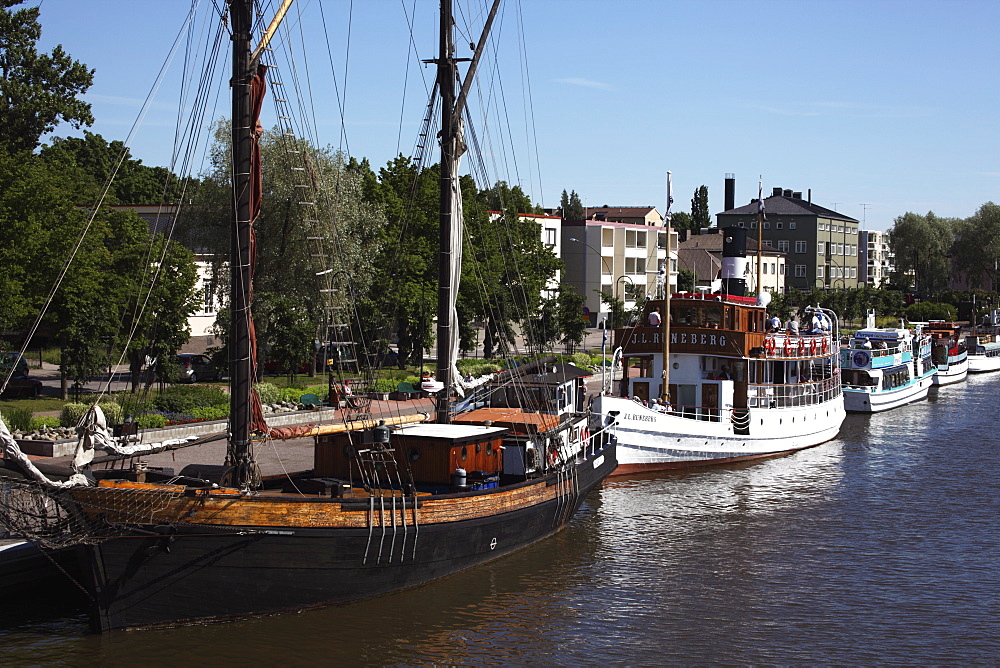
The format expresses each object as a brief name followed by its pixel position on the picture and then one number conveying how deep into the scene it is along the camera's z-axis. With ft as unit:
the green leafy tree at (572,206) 547.08
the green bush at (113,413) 114.32
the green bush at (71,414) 117.08
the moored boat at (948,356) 256.11
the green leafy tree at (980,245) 488.02
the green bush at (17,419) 114.21
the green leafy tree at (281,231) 162.91
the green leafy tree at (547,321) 235.61
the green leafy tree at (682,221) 536.83
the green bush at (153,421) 118.11
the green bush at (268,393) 143.54
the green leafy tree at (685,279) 331.98
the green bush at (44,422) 116.88
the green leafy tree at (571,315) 247.29
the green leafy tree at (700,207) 553.64
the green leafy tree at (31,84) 180.65
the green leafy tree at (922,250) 504.02
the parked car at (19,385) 147.19
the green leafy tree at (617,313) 264.52
